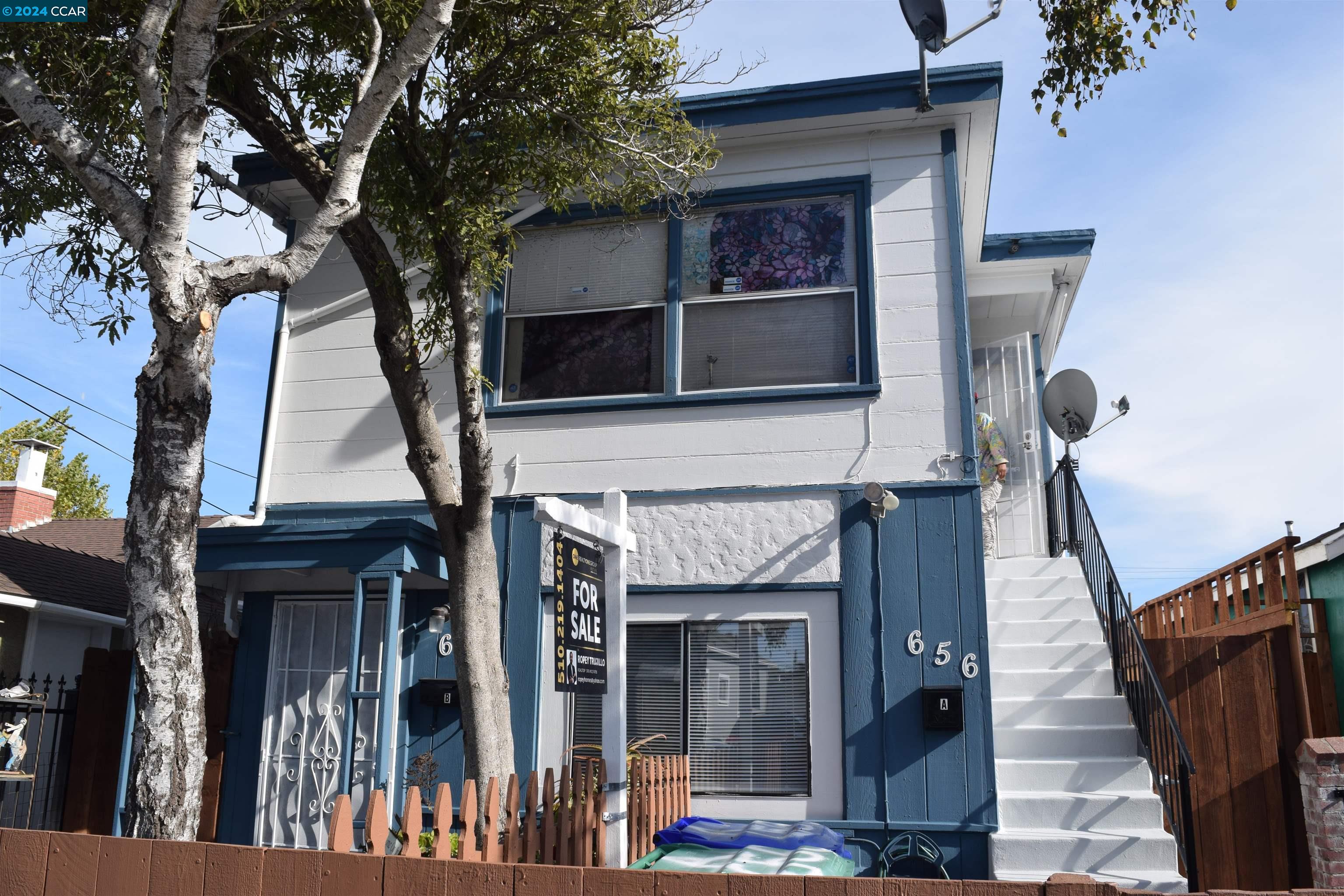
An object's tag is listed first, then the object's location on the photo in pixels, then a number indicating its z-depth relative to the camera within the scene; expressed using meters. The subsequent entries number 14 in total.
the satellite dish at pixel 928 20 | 7.73
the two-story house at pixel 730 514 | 7.64
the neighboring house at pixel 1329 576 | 11.13
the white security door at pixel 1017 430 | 11.01
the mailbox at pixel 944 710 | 7.43
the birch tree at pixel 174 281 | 4.75
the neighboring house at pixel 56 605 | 11.62
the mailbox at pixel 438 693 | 8.34
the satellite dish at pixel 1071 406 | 10.18
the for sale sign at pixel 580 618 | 5.29
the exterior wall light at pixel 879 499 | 7.77
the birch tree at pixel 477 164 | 6.63
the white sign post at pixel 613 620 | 5.60
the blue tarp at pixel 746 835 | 5.90
